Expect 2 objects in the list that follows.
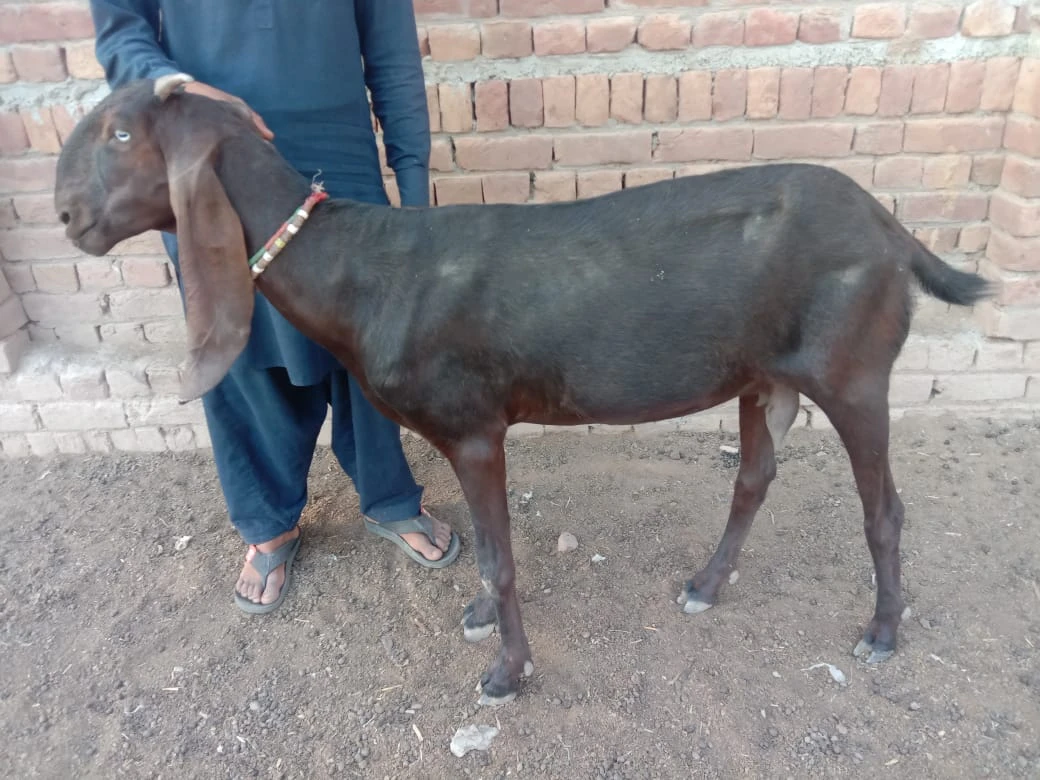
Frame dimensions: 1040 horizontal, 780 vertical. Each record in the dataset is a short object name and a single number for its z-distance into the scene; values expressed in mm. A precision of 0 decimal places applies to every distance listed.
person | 2367
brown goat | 2057
